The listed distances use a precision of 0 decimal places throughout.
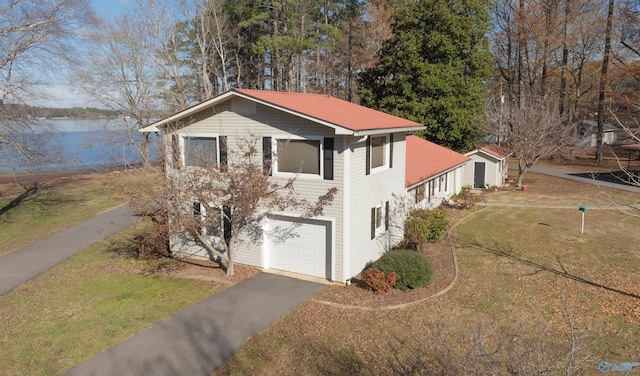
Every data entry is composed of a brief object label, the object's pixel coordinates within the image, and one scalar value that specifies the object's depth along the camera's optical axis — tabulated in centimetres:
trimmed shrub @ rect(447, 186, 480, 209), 2466
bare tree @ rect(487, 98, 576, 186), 2970
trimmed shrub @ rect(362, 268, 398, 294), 1271
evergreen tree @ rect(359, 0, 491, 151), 2975
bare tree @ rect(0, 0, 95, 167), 1769
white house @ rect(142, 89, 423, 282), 1305
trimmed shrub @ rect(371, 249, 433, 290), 1312
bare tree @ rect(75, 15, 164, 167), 3278
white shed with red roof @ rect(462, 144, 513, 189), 3020
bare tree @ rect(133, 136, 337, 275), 1255
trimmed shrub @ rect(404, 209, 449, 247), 1675
